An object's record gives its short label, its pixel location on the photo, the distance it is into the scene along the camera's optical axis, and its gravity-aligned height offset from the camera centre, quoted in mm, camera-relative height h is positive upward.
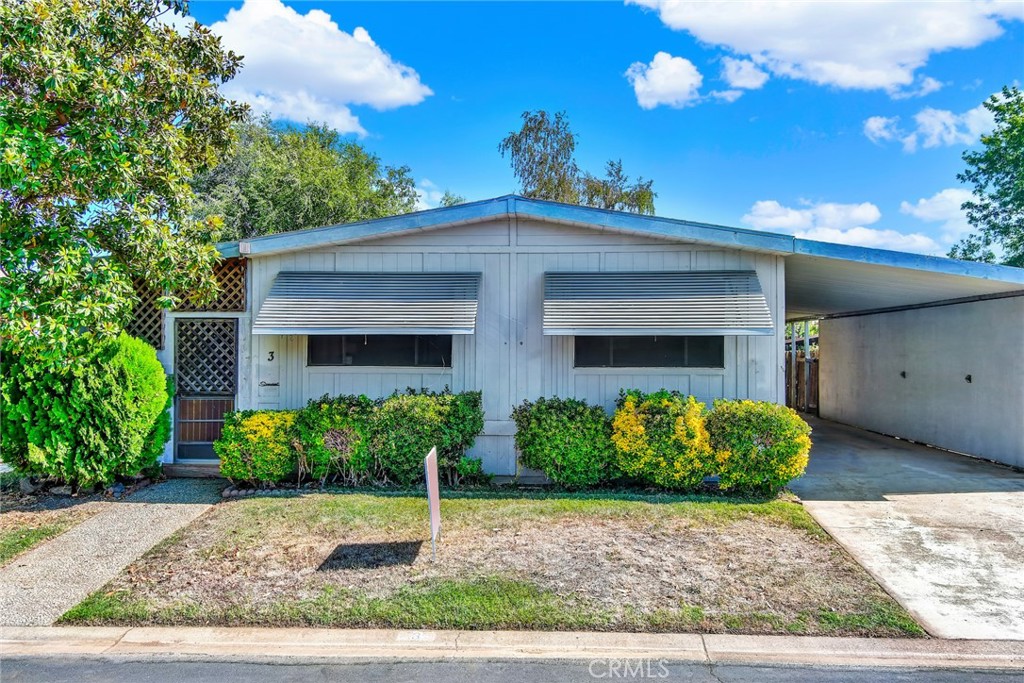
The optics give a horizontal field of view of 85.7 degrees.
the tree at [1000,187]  15922 +5332
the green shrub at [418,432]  6523 -840
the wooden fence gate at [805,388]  15281 -731
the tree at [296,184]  19453 +7163
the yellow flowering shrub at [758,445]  6230 -940
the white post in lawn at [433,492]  4461 -1081
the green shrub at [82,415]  6153 -637
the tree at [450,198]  30922 +9176
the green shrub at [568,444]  6461 -968
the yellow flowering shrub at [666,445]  6309 -948
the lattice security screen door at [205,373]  7441 -174
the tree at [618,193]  23188 +7254
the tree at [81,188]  5148 +1786
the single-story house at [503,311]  6707 +623
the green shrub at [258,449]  6629 -1067
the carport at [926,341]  6986 +392
